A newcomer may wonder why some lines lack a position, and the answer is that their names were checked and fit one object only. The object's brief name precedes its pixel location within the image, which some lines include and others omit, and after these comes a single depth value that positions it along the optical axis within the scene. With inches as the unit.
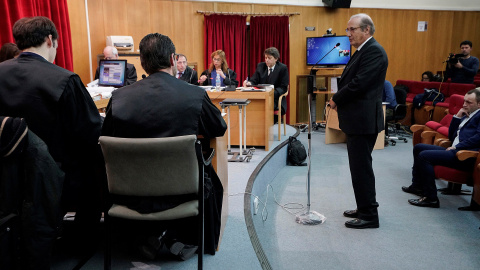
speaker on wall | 310.8
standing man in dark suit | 110.1
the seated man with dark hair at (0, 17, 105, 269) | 72.7
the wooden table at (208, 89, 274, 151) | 190.9
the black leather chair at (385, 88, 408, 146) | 247.2
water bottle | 219.0
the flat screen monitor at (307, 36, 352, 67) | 300.8
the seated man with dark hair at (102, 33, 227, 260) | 72.4
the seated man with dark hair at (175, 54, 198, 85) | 208.5
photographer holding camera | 279.4
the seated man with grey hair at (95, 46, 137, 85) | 203.6
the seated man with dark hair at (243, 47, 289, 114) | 229.1
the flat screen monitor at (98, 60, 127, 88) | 170.7
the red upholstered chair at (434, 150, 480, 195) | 126.7
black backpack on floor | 200.1
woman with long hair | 225.8
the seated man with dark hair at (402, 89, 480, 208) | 130.9
